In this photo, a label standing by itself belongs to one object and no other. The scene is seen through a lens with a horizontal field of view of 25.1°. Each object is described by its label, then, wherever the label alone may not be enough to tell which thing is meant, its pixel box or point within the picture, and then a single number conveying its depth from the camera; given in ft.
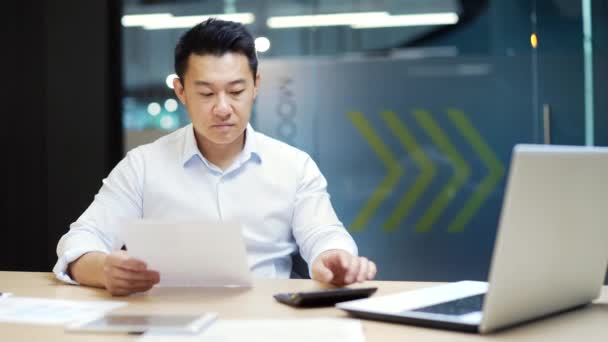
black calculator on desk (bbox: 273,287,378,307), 5.51
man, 6.87
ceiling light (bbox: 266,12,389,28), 12.42
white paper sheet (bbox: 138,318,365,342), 4.95
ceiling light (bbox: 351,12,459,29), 12.21
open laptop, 4.77
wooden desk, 5.04
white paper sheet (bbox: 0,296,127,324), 5.38
